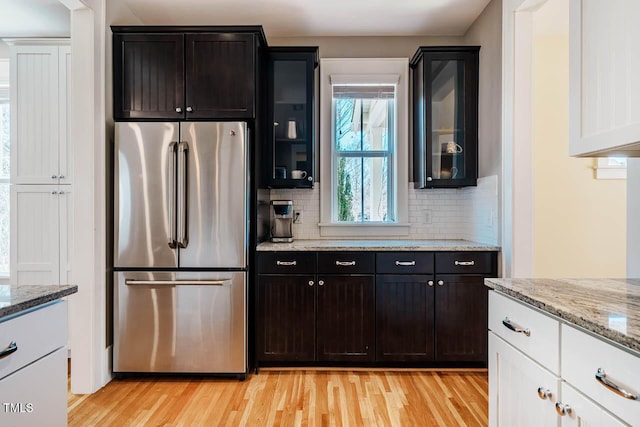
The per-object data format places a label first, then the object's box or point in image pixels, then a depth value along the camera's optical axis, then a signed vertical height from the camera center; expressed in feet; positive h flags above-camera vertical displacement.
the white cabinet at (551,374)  3.14 -1.57
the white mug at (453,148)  10.37 +1.61
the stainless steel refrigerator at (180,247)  8.92 -0.81
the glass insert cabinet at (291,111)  10.39 +2.56
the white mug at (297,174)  10.49 +0.95
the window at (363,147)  11.51 +1.83
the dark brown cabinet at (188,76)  9.25 +3.09
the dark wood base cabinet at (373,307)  9.40 -2.24
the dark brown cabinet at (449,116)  10.34 +2.44
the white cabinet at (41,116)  10.00 +2.34
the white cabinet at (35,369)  3.90 -1.66
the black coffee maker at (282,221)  10.46 -0.28
